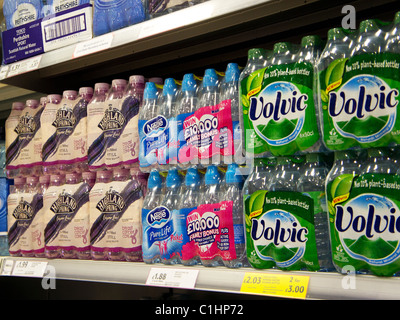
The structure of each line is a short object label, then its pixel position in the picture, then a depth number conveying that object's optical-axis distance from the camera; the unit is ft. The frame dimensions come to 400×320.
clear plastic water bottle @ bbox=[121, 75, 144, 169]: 5.46
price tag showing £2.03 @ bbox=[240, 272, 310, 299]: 3.71
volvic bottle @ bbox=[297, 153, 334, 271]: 3.96
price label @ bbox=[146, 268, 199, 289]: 4.39
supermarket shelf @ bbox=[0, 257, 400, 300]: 3.41
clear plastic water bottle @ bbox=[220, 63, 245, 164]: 4.61
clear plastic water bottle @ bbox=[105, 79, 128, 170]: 5.55
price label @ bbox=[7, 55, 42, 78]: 5.93
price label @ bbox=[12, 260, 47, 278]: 5.80
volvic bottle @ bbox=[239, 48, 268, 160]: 4.46
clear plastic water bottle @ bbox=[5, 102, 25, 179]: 6.62
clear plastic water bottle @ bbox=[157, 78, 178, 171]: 5.08
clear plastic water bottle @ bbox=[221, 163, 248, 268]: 4.48
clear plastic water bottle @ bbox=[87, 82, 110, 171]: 5.71
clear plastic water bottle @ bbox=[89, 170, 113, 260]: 5.58
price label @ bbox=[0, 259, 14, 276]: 6.13
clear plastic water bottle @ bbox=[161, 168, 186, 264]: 4.85
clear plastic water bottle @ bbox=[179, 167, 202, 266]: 4.78
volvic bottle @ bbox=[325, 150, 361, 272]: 3.70
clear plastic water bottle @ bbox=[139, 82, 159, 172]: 5.22
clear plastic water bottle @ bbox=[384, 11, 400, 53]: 3.66
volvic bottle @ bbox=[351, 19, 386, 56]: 3.78
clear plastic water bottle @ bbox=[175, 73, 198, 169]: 4.91
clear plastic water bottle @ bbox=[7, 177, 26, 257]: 6.42
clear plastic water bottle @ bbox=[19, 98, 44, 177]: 6.40
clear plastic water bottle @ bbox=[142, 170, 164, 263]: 5.19
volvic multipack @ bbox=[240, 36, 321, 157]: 4.01
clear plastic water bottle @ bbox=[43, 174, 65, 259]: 5.97
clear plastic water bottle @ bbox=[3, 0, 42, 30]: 6.42
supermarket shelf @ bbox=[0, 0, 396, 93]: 4.66
